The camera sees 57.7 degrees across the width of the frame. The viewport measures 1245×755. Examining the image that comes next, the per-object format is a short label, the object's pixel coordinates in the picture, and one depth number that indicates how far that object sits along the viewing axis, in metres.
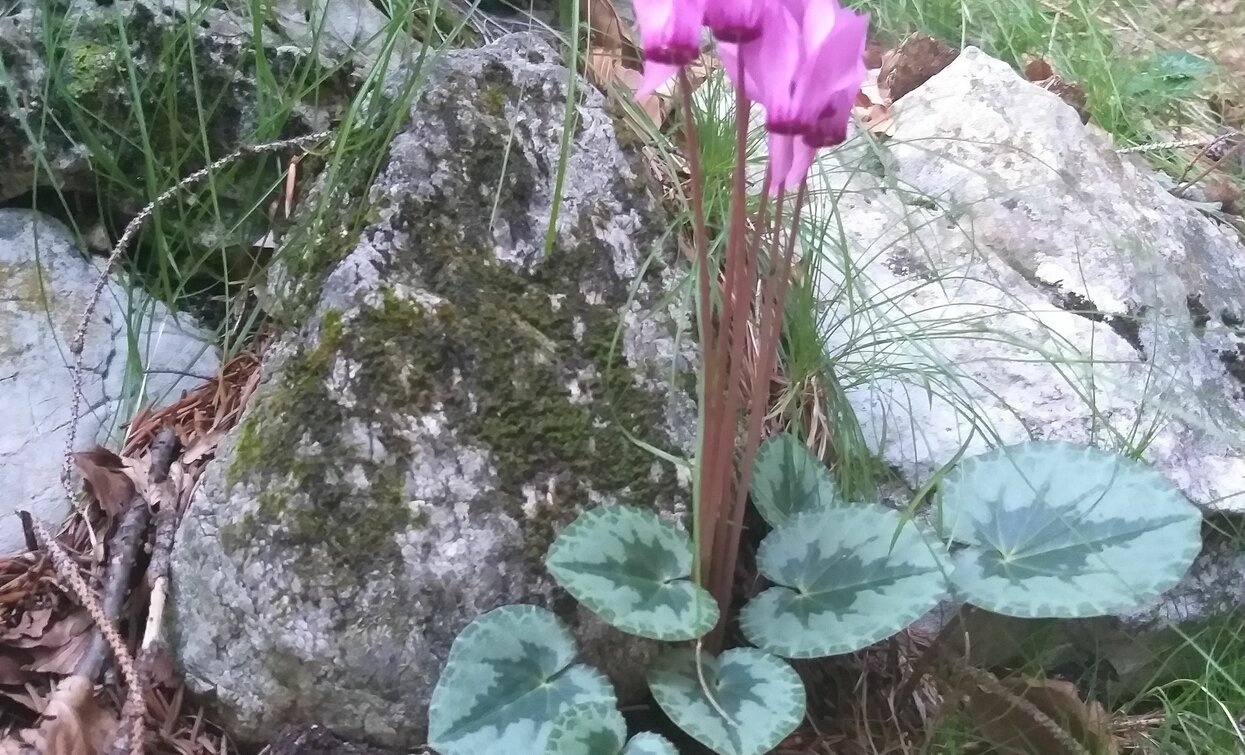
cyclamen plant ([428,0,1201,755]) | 0.25
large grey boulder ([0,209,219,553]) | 0.32
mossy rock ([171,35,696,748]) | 0.27
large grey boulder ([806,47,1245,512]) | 0.34
